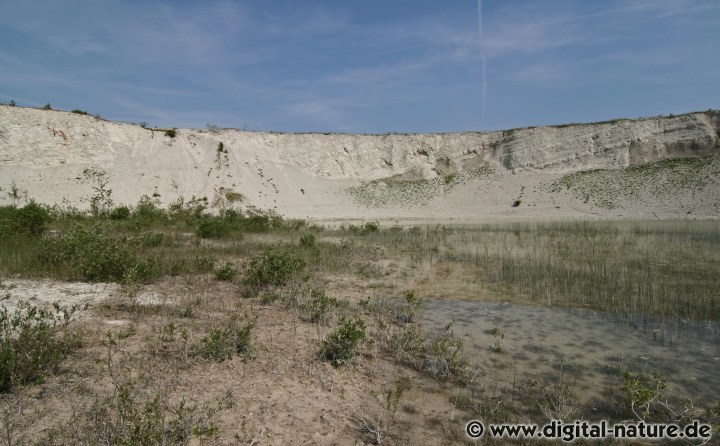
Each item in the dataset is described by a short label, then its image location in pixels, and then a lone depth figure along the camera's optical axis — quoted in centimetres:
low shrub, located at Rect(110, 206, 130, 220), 2509
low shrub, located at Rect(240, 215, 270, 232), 2266
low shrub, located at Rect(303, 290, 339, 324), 741
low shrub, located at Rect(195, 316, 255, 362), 539
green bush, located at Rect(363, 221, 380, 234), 2477
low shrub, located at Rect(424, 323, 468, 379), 550
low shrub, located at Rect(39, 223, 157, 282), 893
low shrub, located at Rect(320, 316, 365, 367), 568
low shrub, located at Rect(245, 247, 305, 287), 963
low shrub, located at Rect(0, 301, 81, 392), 427
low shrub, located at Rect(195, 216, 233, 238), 1782
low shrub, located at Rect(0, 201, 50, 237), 1478
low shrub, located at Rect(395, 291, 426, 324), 798
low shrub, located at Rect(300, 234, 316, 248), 1625
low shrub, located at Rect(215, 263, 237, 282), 1021
